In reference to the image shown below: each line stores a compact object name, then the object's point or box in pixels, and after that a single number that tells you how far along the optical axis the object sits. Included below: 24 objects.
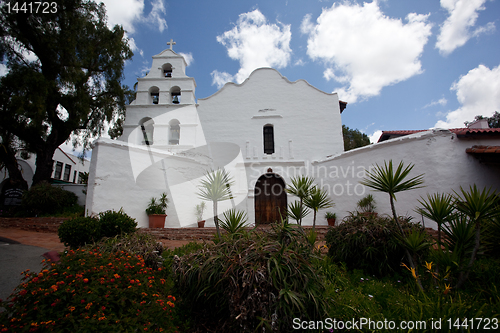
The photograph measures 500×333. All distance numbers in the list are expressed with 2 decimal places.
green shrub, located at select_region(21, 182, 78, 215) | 11.27
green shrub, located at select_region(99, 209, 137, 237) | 5.64
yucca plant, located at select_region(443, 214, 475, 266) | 3.35
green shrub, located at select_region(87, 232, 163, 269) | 4.02
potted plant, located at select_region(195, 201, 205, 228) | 10.41
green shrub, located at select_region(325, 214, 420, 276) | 4.19
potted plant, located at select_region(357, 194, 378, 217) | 8.73
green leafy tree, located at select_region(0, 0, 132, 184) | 11.31
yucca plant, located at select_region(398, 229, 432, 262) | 3.54
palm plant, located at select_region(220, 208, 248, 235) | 3.81
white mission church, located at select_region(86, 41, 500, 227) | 7.75
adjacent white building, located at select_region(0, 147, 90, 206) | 14.22
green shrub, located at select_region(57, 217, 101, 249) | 5.29
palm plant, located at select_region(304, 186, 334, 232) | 5.34
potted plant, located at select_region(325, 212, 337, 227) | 9.72
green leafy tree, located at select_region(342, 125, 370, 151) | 22.81
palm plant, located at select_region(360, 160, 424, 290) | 3.87
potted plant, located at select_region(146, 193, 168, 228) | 8.82
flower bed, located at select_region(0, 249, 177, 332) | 2.13
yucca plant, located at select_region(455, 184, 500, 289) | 3.08
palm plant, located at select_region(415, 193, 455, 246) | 3.55
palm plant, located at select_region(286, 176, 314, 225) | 5.42
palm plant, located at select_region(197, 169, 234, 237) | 4.53
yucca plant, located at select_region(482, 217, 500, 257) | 3.84
